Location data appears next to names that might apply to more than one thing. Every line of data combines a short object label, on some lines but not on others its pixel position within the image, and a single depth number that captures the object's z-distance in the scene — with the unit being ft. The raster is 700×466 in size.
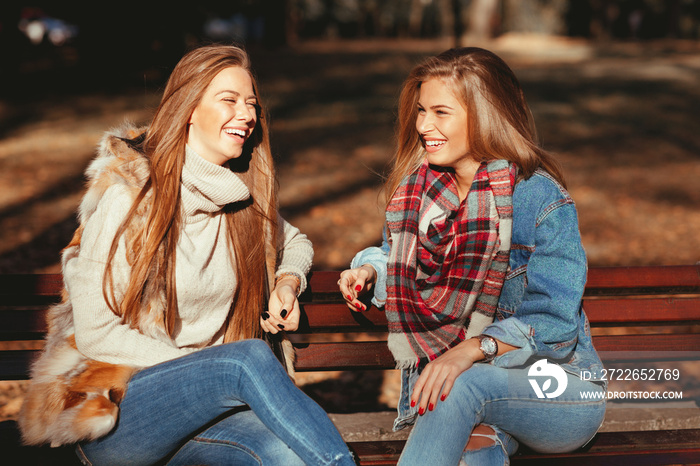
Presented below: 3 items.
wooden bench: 8.98
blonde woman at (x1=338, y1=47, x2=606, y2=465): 8.12
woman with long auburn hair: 7.78
